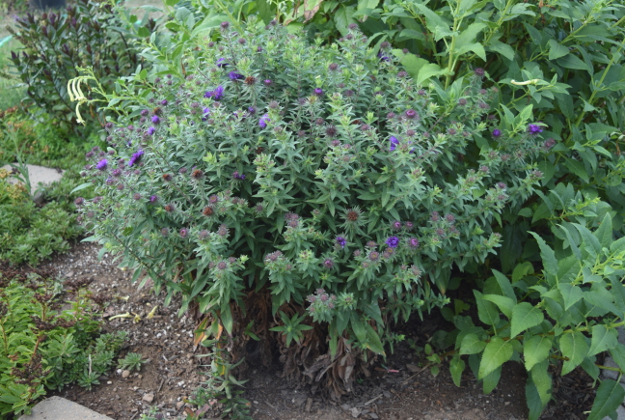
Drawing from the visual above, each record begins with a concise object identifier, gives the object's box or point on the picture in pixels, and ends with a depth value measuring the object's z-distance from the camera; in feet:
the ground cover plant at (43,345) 7.58
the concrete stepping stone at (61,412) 7.52
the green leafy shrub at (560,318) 6.43
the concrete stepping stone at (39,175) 13.17
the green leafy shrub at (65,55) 14.26
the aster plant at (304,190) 6.33
